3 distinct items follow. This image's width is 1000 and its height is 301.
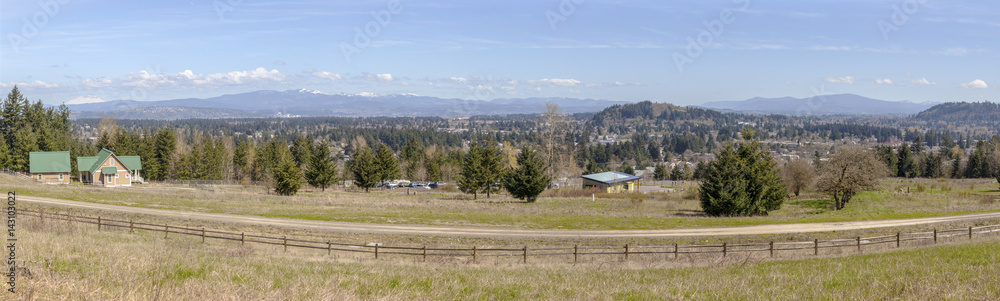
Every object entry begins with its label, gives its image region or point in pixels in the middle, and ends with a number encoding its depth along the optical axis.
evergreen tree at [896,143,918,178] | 114.75
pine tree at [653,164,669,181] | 135.50
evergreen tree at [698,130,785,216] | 44.03
